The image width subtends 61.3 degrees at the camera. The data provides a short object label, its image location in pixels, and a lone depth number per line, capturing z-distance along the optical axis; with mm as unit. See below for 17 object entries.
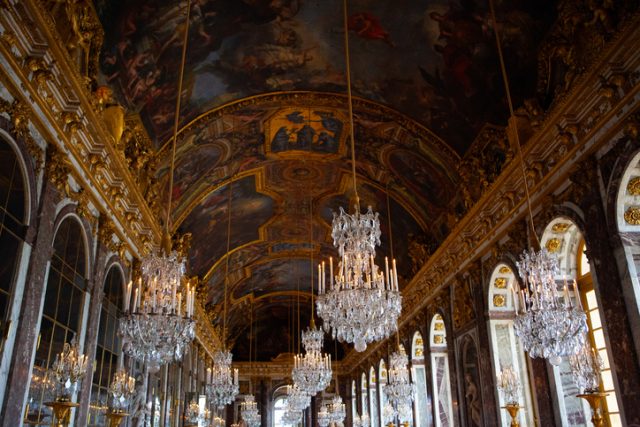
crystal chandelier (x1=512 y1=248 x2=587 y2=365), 6188
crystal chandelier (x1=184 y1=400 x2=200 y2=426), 17016
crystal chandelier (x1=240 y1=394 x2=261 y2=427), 21484
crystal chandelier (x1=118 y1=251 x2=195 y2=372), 5750
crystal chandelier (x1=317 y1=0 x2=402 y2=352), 6434
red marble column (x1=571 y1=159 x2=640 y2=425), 6621
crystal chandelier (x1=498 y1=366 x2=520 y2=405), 8344
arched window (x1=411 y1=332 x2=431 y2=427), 17031
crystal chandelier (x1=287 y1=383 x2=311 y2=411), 18453
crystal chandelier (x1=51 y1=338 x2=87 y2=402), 6238
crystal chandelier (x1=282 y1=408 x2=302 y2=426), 22589
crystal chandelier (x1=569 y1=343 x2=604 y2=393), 6258
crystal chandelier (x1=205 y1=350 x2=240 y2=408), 14773
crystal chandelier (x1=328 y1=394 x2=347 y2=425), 19281
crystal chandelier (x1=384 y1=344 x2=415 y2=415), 12992
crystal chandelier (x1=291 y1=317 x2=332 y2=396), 11984
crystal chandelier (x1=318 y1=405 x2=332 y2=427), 20389
